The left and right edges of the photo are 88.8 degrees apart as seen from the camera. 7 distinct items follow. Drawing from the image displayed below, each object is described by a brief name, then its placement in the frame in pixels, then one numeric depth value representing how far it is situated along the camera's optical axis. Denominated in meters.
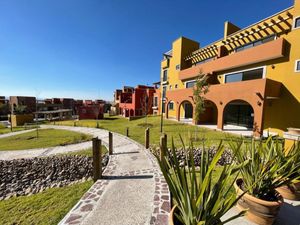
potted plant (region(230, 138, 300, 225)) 3.24
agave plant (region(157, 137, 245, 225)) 2.24
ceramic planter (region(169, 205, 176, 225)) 2.46
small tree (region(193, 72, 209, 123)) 11.23
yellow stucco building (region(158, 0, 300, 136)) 11.91
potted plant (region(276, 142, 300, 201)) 3.85
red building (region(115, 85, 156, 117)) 34.88
